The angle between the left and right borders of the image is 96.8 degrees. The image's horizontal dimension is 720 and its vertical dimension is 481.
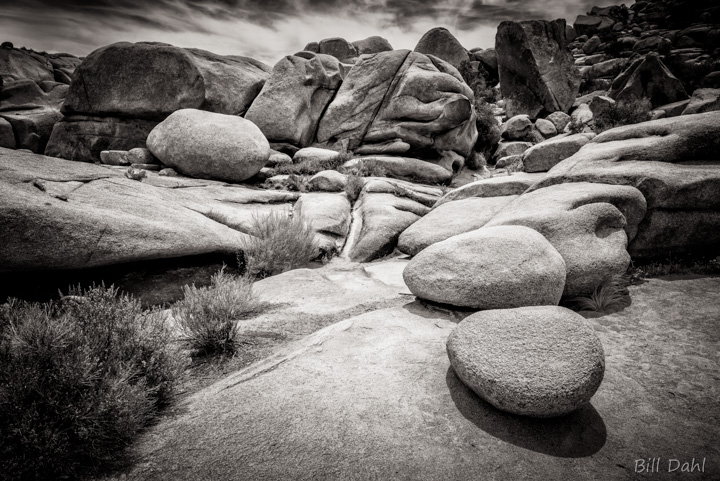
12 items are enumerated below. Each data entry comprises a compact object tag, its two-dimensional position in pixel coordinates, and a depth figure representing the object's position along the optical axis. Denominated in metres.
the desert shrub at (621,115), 12.77
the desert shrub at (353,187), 10.41
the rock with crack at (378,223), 7.75
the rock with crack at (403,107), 14.58
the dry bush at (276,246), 6.39
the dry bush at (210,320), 3.58
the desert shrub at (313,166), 12.34
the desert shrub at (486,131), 18.33
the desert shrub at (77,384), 1.95
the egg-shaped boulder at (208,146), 10.23
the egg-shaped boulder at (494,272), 3.83
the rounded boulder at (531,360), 2.43
